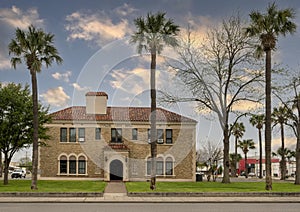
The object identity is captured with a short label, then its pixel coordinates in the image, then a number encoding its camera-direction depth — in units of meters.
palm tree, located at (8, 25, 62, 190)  21.19
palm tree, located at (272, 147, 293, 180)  59.00
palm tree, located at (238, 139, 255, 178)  64.60
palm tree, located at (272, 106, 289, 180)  42.34
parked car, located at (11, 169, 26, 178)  47.28
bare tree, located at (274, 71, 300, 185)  29.63
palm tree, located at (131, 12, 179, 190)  23.25
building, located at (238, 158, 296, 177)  70.73
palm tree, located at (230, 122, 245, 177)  59.38
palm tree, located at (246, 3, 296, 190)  22.75
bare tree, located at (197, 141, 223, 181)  40.67
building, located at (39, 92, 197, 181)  34.20
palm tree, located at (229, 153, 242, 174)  61.68
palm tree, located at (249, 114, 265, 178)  51.62
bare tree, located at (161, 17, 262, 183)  29.85
